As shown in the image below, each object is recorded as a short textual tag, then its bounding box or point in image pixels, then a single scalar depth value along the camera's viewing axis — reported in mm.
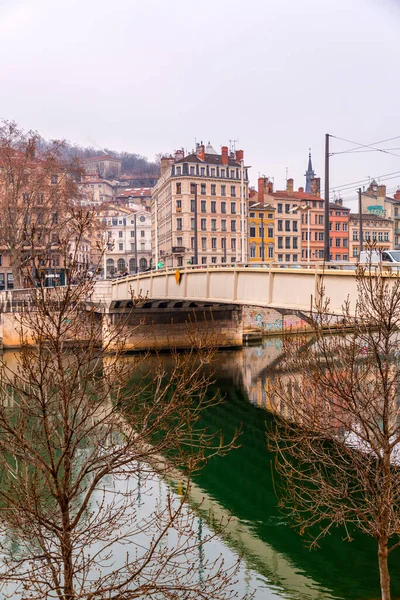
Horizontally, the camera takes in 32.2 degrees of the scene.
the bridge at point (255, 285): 21234
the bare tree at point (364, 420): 12195
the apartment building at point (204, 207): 81188
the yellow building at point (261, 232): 87500
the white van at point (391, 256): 34281
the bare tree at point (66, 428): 9766
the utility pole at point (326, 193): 23672
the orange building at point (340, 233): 90625
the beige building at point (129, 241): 115625
